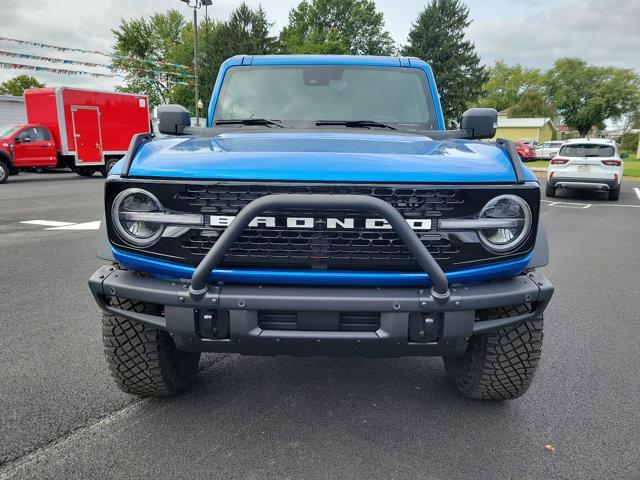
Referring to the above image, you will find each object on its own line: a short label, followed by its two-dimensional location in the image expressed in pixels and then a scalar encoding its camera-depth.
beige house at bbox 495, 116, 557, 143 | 69.38
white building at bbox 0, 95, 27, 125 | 24.97
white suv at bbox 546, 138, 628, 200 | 12.65
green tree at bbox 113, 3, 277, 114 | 47.41
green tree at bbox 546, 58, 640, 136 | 73.31
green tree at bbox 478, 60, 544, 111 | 87.31
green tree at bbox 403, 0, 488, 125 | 46.88
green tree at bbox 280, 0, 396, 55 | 56.22
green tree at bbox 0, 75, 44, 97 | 68.22
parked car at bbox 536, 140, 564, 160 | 35.18
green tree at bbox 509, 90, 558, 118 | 79.69
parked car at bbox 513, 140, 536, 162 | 21.35
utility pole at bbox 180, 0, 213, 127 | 24.64
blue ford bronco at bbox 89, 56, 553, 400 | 1.92
